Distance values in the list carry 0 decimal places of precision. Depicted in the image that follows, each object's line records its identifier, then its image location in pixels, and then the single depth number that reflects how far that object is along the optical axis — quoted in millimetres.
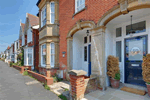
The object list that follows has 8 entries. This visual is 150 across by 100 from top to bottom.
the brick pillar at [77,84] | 3244
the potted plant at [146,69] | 3088
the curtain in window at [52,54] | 7301
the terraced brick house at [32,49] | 11656
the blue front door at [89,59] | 6117
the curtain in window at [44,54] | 8117
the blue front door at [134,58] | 3962
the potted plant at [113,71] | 3988
